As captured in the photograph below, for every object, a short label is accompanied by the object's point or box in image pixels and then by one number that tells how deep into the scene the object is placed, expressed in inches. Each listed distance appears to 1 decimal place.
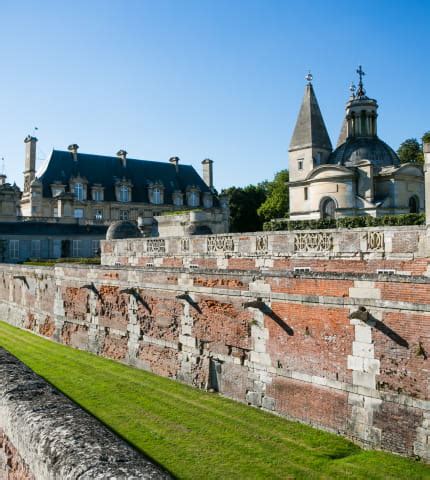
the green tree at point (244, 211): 2669.8
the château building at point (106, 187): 2075.5
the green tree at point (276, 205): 2417.6
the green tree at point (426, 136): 2100.1
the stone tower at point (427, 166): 898.0
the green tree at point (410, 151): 2463.1
